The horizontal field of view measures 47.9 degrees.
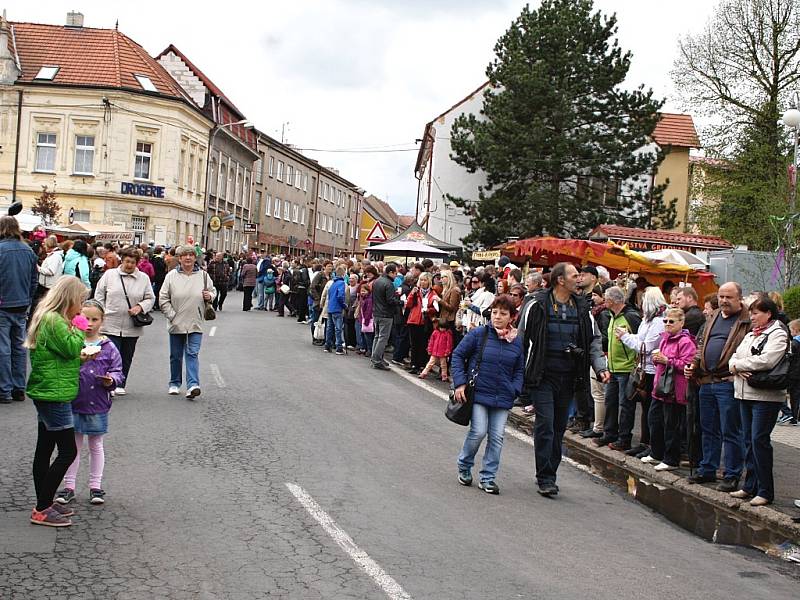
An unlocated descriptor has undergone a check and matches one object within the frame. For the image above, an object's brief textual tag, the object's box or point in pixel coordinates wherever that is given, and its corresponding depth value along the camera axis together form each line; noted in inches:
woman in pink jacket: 389.7
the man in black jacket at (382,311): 711.1
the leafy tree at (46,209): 1443.2
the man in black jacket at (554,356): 336.2
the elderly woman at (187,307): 477.1
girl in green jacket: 243.9
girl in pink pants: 265.1
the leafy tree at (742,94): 1251.2
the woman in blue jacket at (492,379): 336.5
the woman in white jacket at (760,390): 341.7
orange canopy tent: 652.1
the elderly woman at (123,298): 454.9
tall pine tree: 1483.8
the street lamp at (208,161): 2146.8
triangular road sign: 1214.9
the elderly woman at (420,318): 693.3
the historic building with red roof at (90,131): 1819.6
